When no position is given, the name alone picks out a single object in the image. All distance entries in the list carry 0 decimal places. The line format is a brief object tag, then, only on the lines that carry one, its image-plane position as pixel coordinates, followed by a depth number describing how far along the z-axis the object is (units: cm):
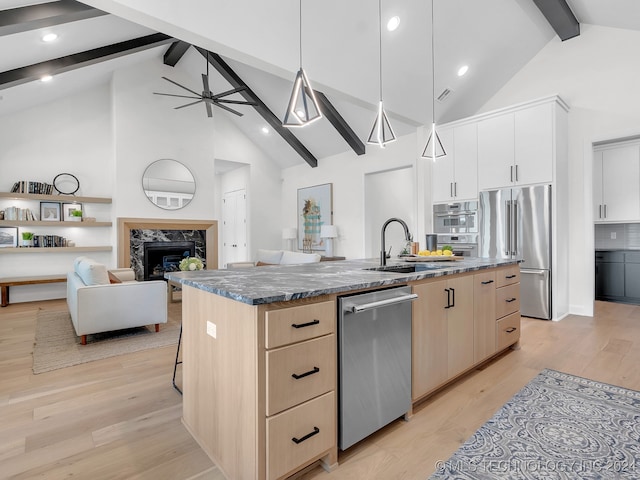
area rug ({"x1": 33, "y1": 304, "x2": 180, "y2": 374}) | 303
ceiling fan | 511
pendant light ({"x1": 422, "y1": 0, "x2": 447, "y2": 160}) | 319
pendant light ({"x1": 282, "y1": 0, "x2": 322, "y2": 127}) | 235
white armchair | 345
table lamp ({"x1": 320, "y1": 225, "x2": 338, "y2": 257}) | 724
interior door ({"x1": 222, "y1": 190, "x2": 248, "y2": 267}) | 859
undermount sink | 244
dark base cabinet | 516
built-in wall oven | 497
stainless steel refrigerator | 432
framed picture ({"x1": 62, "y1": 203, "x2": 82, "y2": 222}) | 607
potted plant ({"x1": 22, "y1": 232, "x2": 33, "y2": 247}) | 567
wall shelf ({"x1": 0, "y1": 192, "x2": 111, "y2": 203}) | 545
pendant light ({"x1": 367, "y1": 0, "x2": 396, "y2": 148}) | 281
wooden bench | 534
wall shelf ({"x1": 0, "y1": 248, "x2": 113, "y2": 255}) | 548
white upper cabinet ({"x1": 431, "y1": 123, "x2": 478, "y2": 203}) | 495
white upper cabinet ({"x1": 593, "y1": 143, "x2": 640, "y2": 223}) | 497
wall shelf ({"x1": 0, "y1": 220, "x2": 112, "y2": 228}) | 545
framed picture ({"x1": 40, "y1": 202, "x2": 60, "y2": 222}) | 588
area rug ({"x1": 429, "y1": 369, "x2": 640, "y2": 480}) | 157
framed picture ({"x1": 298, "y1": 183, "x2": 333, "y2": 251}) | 762
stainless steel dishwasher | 160
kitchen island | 132
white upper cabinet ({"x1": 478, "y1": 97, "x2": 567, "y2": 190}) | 428
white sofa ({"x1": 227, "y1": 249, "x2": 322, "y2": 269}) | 579
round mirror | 646
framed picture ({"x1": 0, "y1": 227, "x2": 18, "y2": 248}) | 558
